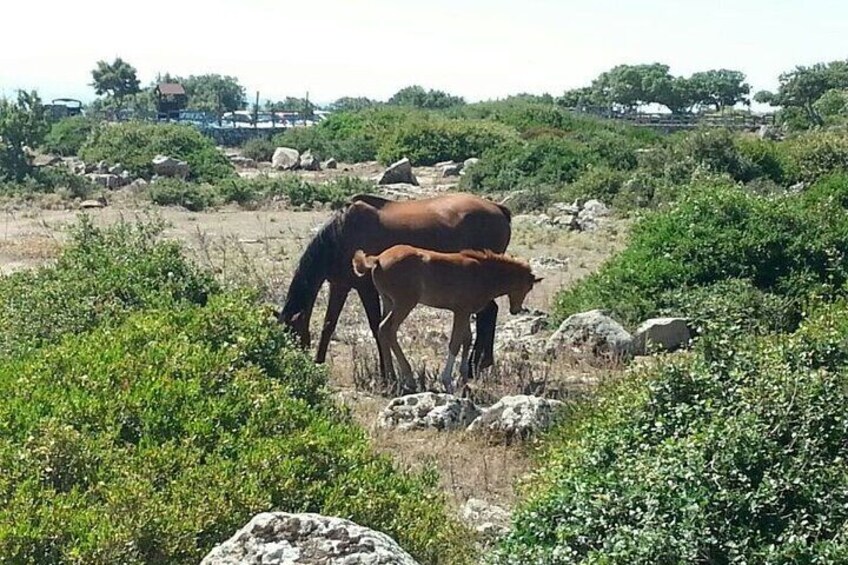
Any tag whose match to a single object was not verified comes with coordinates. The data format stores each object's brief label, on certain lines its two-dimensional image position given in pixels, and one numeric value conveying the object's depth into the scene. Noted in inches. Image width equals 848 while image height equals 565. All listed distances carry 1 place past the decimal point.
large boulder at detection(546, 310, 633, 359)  474.6
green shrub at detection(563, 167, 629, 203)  1163.9
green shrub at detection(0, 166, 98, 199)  1249.7
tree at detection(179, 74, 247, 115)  3491.6
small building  2787.9
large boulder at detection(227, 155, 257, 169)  1800.9
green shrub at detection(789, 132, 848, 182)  1115.3
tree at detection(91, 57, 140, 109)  3331.7
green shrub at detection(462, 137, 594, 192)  1333.7
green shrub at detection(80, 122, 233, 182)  1502.2
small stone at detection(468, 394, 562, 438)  338.6
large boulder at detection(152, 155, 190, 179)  1459.2
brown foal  428.5
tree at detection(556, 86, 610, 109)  3588.8
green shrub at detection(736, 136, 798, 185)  1120.8
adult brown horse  462.9
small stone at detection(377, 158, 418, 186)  1457.9
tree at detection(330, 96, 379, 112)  3550.7
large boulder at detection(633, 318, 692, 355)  476.3
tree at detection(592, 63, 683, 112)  3597.4
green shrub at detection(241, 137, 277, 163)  1924.2
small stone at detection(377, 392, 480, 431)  355.6
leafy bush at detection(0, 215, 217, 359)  339.3
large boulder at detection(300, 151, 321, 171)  1753.2
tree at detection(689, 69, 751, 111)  3639.3
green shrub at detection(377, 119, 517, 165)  1747.0
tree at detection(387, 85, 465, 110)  3543.3
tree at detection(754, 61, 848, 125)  2913.4
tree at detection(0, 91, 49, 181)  1381.6
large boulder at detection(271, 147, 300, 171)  1766.7
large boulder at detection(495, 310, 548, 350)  530.6
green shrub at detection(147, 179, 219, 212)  1197.7
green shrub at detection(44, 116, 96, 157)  1892.2
